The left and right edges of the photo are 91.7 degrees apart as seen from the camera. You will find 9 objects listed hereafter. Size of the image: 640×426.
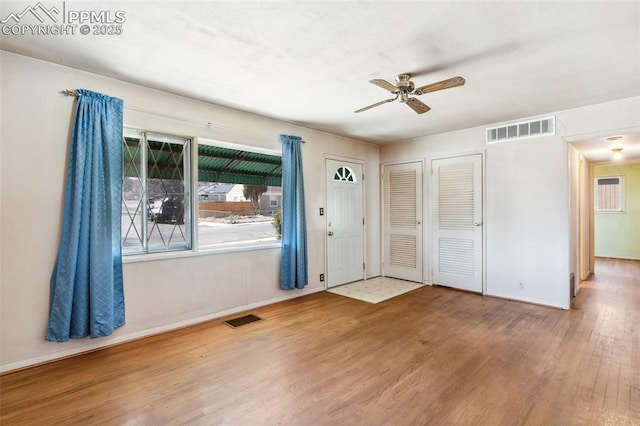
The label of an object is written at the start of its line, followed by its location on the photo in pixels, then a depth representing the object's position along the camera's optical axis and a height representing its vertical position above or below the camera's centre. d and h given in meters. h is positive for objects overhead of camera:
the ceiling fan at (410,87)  2.61 +1.09
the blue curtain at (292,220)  4.48 -0.10
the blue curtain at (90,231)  2.72 -0.16
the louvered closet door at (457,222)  4.90 -0.17
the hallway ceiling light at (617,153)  4.91 +0.97
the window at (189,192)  3.35 +0.24
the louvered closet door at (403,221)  5.62 -0.16
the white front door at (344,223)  5.27 -0.19
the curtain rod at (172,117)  2.82 +1.09
